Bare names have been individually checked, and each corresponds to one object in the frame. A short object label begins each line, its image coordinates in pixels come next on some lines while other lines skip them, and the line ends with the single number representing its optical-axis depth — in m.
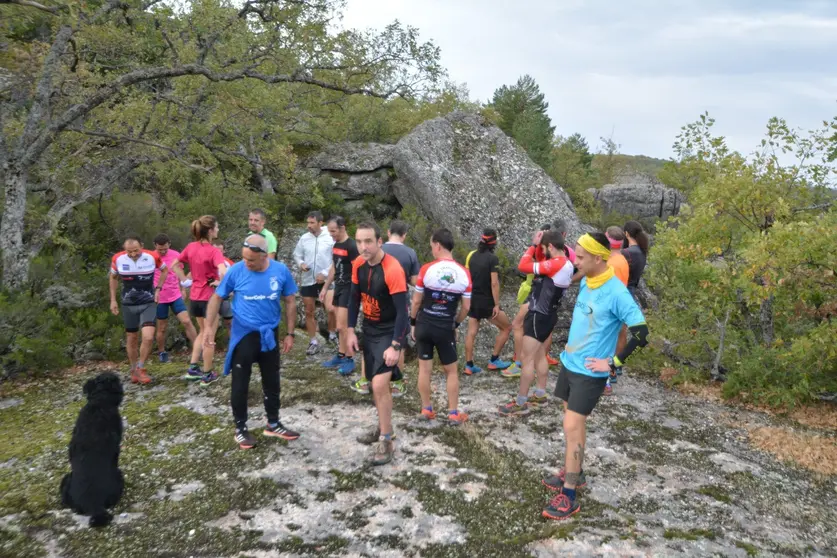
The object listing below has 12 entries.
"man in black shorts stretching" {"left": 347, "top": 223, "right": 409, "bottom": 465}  4.88
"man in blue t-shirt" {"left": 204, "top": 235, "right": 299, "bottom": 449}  4.97
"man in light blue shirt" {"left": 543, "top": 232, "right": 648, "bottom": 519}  4.03
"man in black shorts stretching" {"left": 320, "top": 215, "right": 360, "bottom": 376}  7.02
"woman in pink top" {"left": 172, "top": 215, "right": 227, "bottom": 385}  6.77
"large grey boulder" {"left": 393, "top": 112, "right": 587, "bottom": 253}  12.66
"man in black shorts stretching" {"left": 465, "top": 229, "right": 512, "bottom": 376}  7.36
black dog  3.94
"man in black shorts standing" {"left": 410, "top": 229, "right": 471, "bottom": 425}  5.55
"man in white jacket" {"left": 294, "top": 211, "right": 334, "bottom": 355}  7.87
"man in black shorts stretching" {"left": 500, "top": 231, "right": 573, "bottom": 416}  6.20
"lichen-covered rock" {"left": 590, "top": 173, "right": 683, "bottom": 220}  33.34
